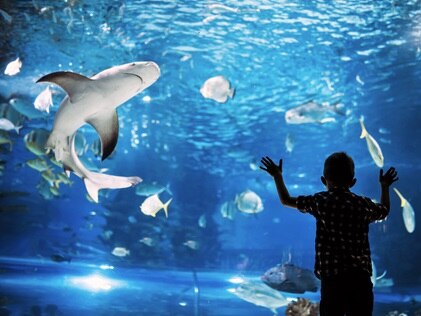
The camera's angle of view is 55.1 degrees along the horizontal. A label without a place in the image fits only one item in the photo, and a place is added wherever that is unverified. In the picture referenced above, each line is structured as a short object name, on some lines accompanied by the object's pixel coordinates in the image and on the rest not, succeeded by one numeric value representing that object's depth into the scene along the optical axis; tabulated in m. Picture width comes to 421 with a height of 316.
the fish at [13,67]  8.24
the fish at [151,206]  7.12
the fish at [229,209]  11.93
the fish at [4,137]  7.20
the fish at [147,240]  14.12
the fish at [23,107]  7.88
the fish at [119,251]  12.95
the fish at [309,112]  8.15
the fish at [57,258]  11.39
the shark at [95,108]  3.45
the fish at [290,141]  10.33
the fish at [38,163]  8.02
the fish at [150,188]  10.08
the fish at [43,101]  7.56
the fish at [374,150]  5.88
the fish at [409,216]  7.96
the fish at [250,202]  10.16
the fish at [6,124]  7.60
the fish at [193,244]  14.32
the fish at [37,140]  7.24
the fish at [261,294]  7.13
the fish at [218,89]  7.55
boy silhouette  2.61
